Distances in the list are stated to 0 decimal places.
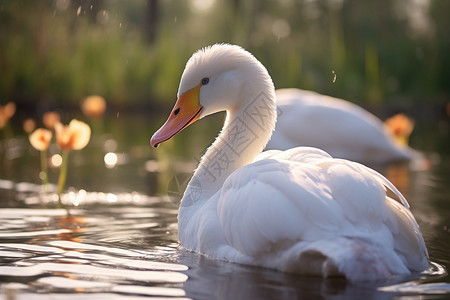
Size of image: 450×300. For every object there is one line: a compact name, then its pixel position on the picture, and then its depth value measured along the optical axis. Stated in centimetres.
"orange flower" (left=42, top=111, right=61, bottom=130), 895
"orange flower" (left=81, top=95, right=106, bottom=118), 996
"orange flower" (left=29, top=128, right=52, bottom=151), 619
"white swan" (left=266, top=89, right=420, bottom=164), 932
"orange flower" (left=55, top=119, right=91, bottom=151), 612
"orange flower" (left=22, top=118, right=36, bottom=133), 916
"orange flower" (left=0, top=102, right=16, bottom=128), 877
